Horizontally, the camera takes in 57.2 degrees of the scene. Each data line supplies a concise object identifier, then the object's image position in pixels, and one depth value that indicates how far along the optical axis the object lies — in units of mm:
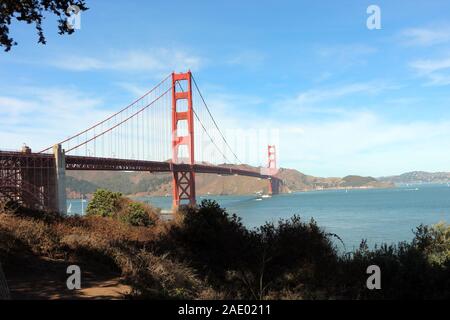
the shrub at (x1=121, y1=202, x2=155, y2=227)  24094
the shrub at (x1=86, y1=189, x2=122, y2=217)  29978
